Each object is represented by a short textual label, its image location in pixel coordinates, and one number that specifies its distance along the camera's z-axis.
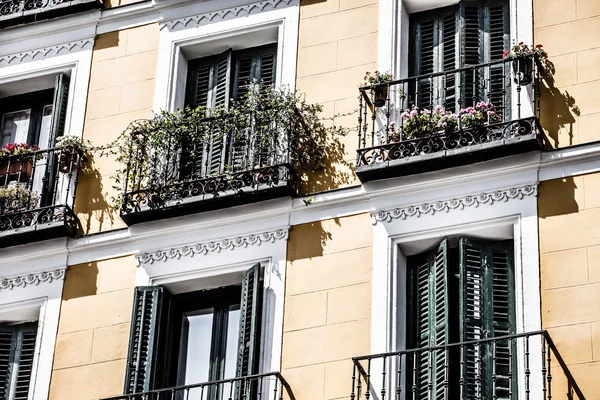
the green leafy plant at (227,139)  19.69
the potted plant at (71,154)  20.75
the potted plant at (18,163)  21.08
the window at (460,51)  19.55
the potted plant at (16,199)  20.64
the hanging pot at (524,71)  18.86
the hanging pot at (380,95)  19.55
